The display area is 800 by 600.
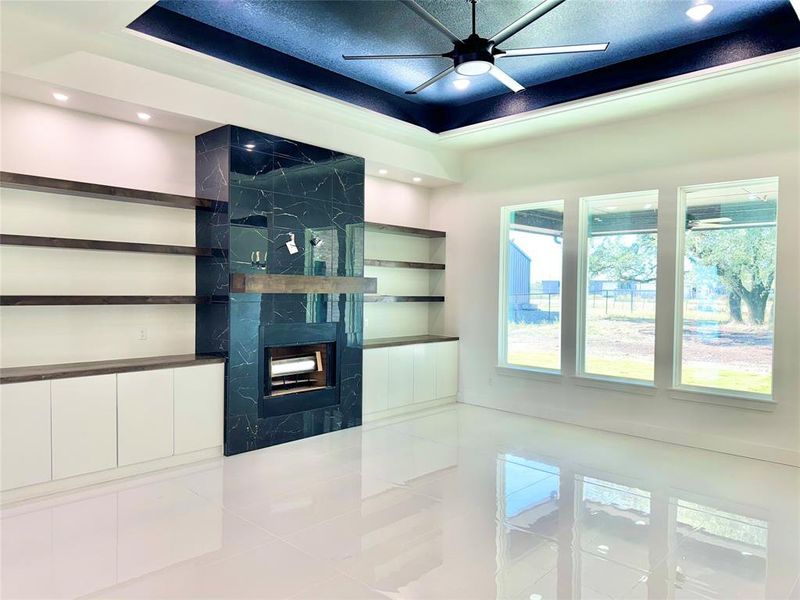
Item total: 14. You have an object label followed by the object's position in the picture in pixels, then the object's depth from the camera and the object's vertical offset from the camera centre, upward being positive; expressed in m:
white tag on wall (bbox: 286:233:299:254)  5.05 +0.40
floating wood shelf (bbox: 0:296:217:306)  3.81 -0.12
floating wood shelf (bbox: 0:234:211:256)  3.82 +0.31
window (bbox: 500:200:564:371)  6.18 +0.07
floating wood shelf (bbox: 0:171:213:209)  3.81 +0.73
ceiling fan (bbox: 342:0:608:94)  3.43 +1.61
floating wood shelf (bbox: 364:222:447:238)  6.29 +0.74
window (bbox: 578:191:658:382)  5.45 +0.08
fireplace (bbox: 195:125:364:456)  4.69 +0.06
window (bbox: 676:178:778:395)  4.78 +0.08
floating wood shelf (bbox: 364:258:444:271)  6.29 +0.32
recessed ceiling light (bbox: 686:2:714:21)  3.90 +2.09
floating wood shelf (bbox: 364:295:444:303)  6.28 -0.10
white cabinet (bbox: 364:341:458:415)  5.98 -1.00
